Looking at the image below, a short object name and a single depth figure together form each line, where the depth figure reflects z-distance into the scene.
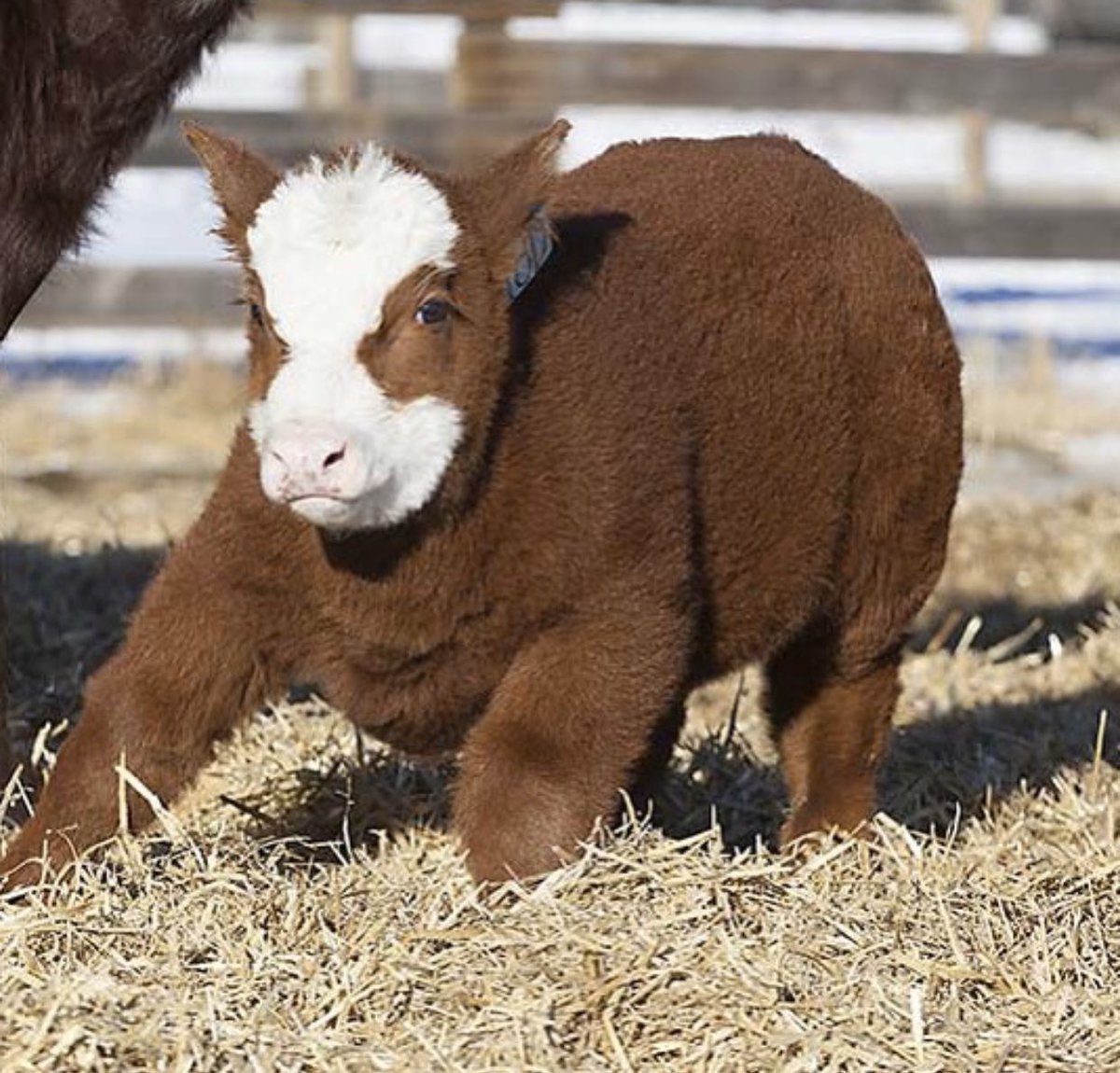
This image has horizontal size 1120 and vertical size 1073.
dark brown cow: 9.48
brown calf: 8.16
